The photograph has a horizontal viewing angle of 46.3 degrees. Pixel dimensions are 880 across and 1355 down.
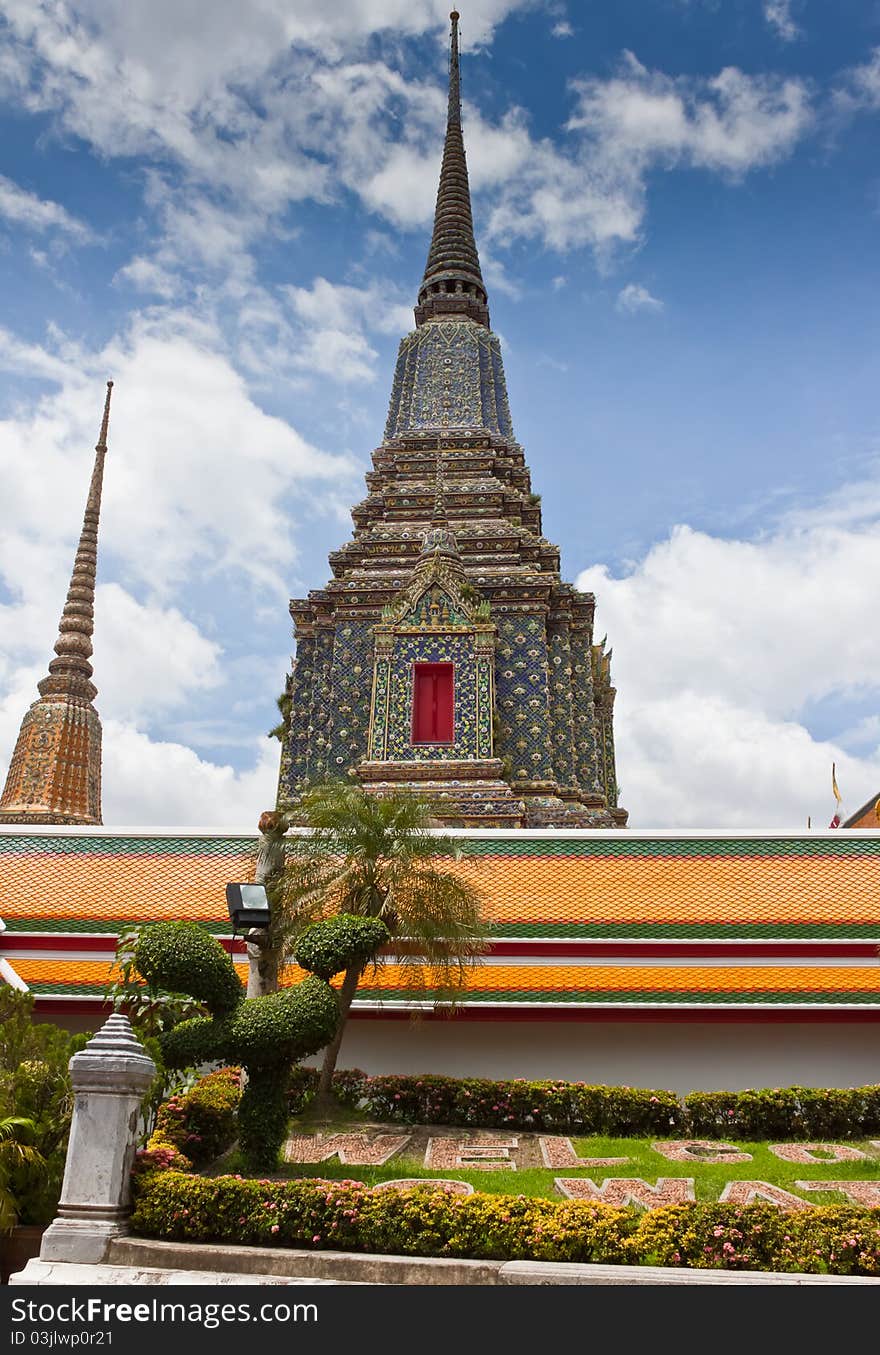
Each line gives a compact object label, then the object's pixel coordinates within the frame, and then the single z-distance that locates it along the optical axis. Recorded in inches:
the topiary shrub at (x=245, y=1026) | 287.7
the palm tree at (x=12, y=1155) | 257.8
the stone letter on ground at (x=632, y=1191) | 268.1
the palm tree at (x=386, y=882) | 390.9
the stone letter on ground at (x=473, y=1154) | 313.3
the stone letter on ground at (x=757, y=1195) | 263.7
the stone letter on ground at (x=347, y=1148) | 318.7
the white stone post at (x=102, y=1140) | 239.5
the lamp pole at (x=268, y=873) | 324.5
